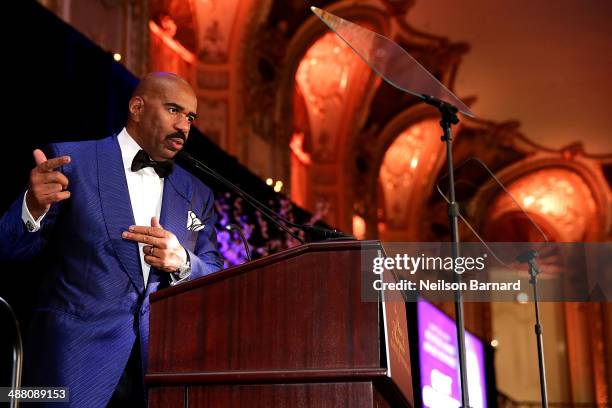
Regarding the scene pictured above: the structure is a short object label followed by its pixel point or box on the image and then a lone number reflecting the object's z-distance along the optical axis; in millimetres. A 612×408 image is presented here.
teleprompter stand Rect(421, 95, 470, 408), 4539
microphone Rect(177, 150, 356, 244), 4449
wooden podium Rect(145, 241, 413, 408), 3740
